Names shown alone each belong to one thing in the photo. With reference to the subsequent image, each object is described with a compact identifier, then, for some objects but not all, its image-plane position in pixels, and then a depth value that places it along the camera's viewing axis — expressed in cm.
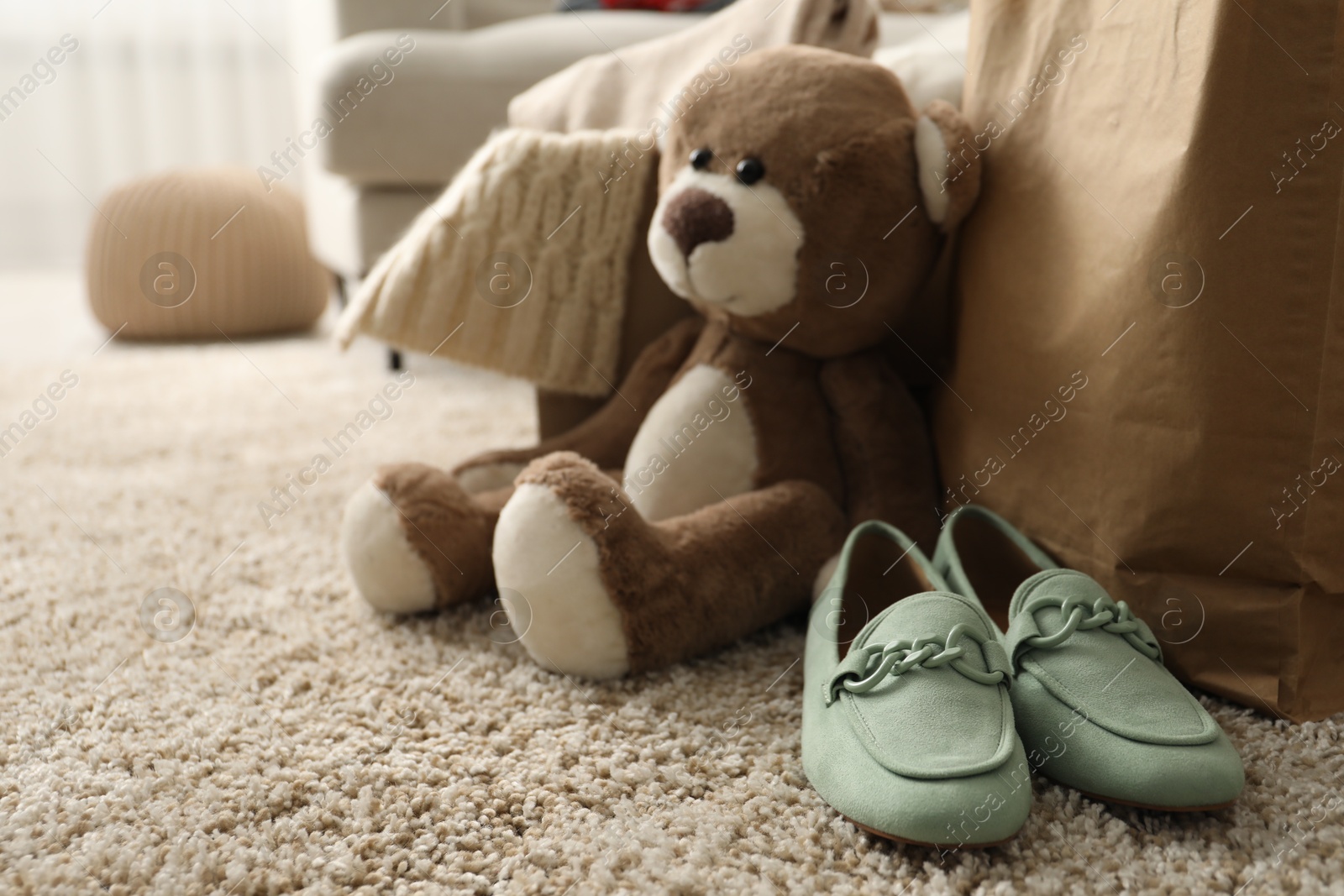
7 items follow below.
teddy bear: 64
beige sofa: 147
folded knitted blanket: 86
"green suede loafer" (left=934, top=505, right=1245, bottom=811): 49
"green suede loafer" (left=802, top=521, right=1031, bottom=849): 46
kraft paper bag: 54
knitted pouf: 205
